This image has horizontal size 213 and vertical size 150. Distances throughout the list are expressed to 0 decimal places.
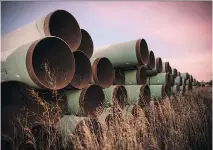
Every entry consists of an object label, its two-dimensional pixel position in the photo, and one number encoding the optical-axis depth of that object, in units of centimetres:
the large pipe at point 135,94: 370
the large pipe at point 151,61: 504
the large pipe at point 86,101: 249
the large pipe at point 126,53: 386
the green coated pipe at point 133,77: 423
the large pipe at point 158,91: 500
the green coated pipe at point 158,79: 588
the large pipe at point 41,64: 183
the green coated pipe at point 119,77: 415
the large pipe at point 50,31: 229
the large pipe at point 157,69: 571
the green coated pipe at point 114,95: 307
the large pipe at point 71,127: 214
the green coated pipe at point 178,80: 913
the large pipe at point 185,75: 1237
